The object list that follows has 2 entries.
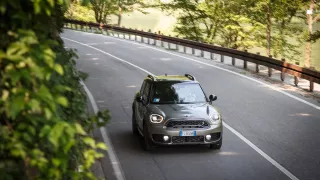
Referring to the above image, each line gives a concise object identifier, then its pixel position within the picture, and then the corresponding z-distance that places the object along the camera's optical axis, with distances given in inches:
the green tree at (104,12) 2427.7
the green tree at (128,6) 2237.9
